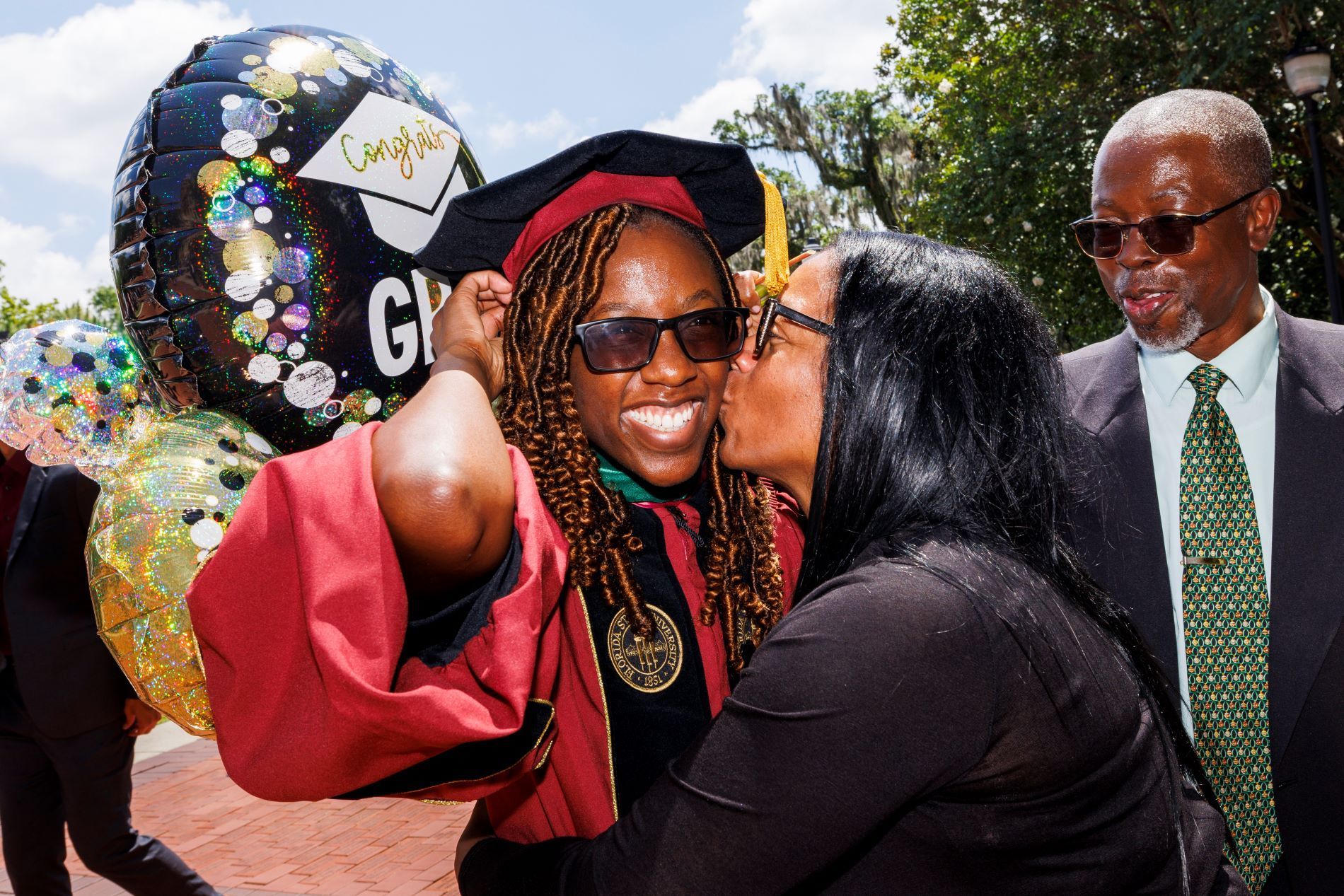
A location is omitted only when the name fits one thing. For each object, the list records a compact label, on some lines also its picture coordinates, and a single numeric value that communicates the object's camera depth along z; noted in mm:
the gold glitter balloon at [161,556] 1486
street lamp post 8039
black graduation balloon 1696
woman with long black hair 1216
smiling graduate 1230
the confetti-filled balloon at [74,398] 1884
